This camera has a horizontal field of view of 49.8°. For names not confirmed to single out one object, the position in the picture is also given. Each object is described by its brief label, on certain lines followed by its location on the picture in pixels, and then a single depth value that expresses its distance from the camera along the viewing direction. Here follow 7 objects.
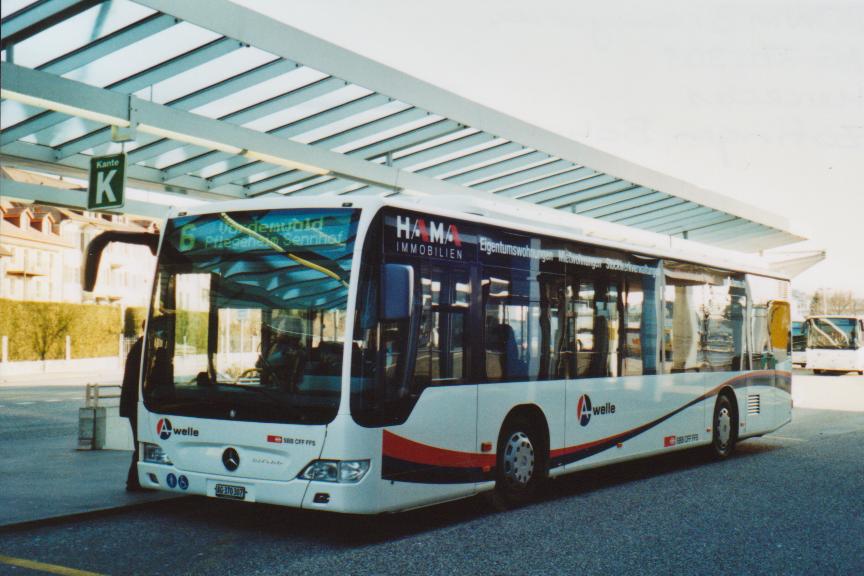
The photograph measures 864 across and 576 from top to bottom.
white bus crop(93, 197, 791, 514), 7.13
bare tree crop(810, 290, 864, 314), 118.88
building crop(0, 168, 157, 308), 58.94
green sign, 11.50
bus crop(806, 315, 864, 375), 46.19
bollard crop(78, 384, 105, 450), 12.66
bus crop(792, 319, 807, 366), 51.62
